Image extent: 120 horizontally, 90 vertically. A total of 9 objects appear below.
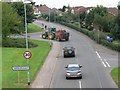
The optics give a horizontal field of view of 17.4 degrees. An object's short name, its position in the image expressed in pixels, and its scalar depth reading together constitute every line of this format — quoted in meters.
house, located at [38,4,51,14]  173.38
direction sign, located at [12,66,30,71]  31.67
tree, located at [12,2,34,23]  87.99
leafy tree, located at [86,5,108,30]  87.80
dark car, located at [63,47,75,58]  48.81
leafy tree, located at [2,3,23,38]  60.53
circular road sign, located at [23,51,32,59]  32.38
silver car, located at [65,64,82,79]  34.38
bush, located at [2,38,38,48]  58.91
